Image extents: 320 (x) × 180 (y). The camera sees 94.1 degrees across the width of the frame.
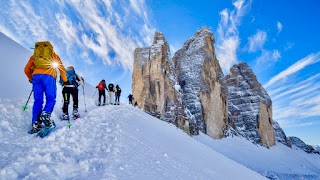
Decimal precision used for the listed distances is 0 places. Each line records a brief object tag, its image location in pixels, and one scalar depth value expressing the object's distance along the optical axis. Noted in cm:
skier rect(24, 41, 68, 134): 375
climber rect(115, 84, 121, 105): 1481
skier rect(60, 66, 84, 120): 496
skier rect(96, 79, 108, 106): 1082
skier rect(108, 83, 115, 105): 1287
